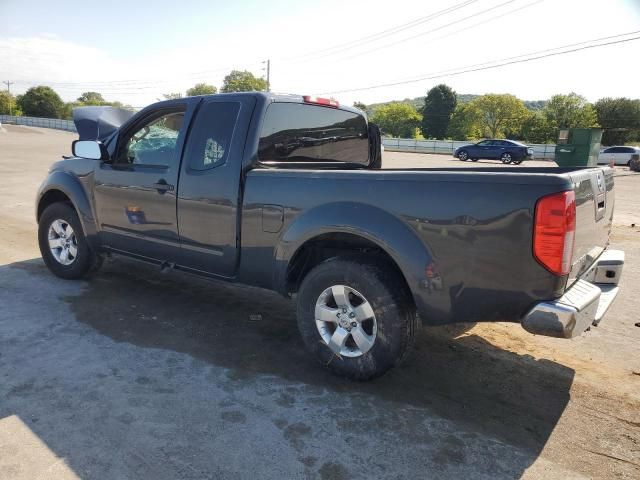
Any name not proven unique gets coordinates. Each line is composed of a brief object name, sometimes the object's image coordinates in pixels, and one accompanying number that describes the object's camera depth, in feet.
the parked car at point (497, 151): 100.27
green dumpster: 45.06
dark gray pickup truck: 8.39
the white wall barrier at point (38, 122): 235.20
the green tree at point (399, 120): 327.26
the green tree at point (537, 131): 218.54
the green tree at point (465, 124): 280.72
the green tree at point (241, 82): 334.44
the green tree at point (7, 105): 339.36
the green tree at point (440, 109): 282.15
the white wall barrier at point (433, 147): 132.57
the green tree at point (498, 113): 274.36
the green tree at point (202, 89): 361.53
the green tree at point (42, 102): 329.93
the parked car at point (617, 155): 99.87
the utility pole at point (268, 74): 237.47
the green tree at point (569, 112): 208.64
